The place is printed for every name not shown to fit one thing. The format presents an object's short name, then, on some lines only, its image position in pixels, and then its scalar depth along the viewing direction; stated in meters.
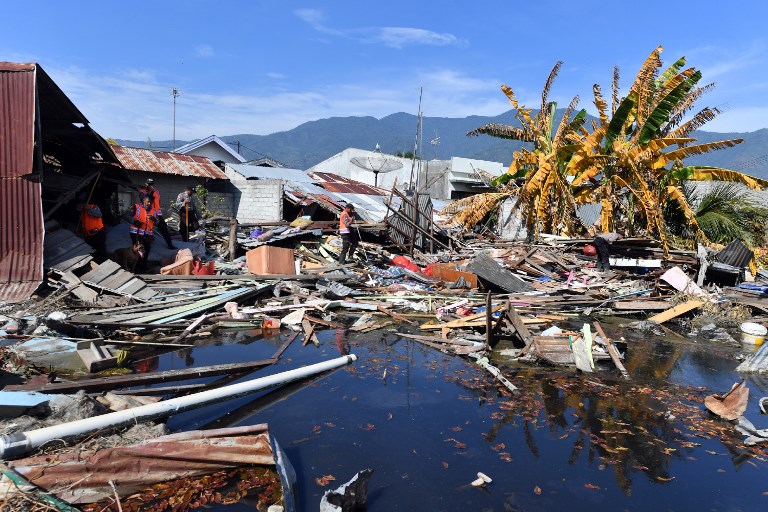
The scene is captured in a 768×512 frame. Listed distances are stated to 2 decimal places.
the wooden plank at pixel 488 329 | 7.43
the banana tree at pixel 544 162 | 15.43
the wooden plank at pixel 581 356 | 6.73
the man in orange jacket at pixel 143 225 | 10.52
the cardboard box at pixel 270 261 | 11.29
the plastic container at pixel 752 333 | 9.00
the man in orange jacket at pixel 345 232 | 12.97
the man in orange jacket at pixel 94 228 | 10.44
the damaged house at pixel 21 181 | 8.59
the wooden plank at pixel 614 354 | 6.64
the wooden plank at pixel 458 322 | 8.55
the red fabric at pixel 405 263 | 13.64
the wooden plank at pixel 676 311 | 9.92
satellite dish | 26.05
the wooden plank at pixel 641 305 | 10.55
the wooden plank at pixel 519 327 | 7.36
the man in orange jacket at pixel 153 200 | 10.87
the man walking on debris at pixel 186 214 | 13.24
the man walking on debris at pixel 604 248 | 12.87
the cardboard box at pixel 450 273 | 11.77
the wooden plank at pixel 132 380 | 4.84
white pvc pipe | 3.41
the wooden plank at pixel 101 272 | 8.96
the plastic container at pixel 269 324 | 8.51
